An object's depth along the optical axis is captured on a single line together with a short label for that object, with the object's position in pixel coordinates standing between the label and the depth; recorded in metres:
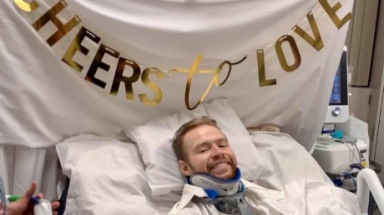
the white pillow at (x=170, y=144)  1.76
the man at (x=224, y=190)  1.65
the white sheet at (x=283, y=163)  1.92
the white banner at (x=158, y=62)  1.80
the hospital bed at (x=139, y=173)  1.63
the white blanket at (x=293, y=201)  1.63
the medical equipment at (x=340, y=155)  2.30
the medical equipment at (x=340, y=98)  2.48
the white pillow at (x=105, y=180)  1.62
